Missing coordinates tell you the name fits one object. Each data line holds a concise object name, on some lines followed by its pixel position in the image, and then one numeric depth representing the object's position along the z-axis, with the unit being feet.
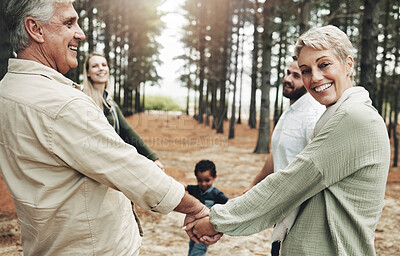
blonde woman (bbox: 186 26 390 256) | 5.83
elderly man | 5.59
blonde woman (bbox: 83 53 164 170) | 12.96
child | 13.46
